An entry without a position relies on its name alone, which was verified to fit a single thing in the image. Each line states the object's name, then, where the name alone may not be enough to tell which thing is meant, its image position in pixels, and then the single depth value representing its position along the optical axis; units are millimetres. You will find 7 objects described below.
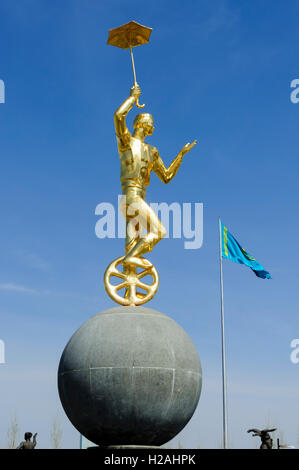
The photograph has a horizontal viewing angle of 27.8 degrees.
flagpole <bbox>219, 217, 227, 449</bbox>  19423
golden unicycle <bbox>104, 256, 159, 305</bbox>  14664
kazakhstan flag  22328
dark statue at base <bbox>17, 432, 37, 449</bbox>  14438
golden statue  14867
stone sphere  12102
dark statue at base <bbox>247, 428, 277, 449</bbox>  14445
